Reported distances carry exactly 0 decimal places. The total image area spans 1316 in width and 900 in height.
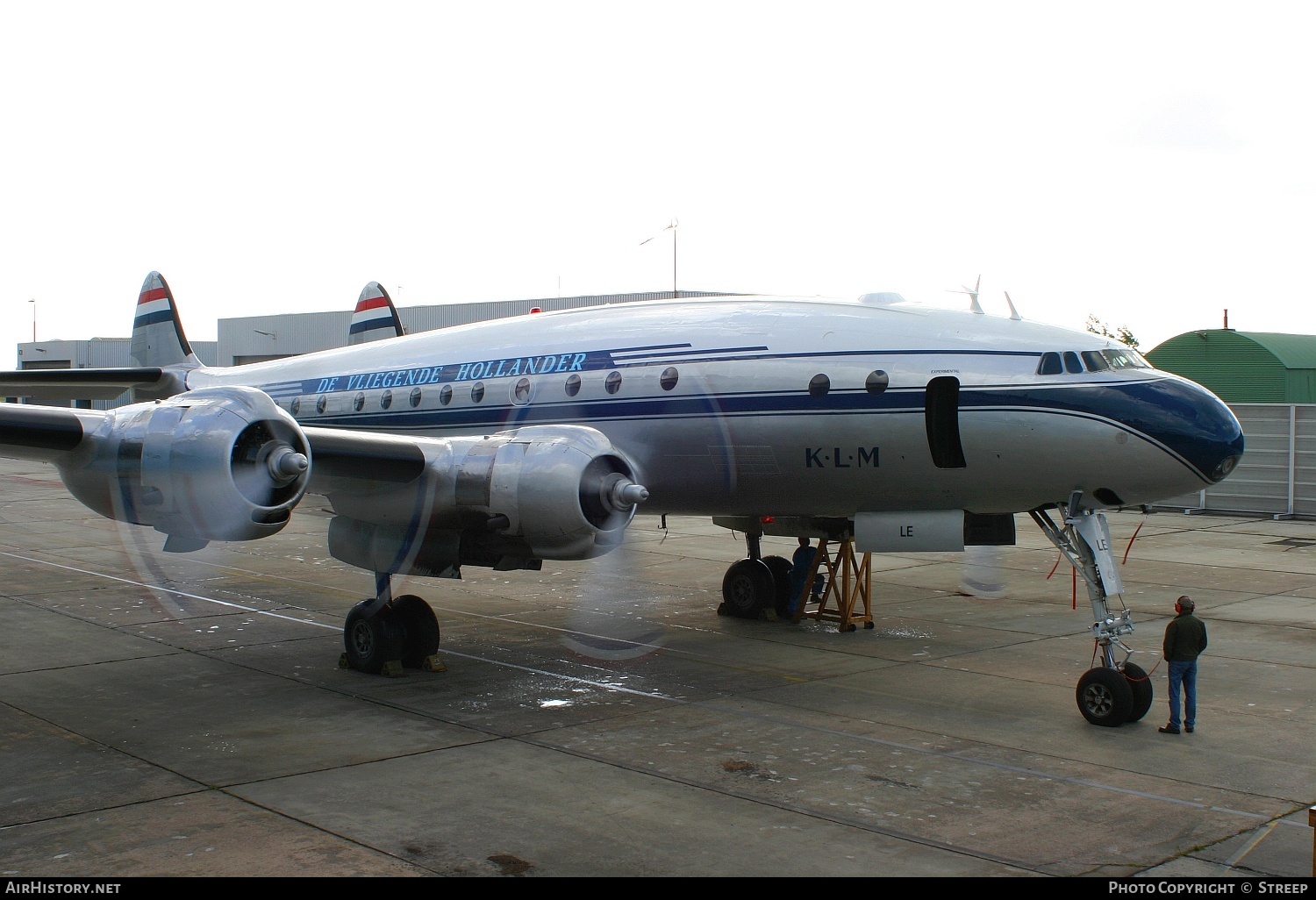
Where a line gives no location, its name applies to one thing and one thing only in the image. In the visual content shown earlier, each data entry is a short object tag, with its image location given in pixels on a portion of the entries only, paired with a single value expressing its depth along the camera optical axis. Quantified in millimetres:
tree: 66188
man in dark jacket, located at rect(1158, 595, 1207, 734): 10180
